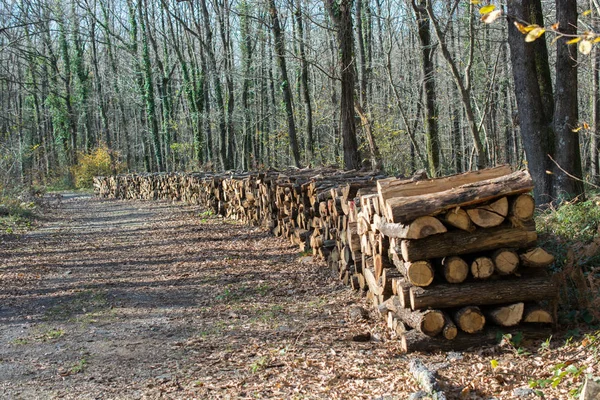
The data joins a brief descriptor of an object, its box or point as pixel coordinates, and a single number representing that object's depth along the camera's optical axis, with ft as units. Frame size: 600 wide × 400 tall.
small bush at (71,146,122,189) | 125.29
